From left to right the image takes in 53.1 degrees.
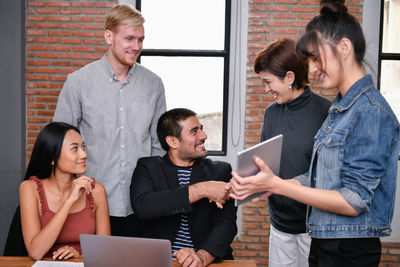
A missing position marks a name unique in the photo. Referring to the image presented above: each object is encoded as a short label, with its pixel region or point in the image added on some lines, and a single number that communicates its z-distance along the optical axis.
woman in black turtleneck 2.14
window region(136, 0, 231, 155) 4.12
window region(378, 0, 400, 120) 4.04
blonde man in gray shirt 2.35
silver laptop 1.26
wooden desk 1.56
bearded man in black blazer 1.91
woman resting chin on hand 1.84
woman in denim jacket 1.28
